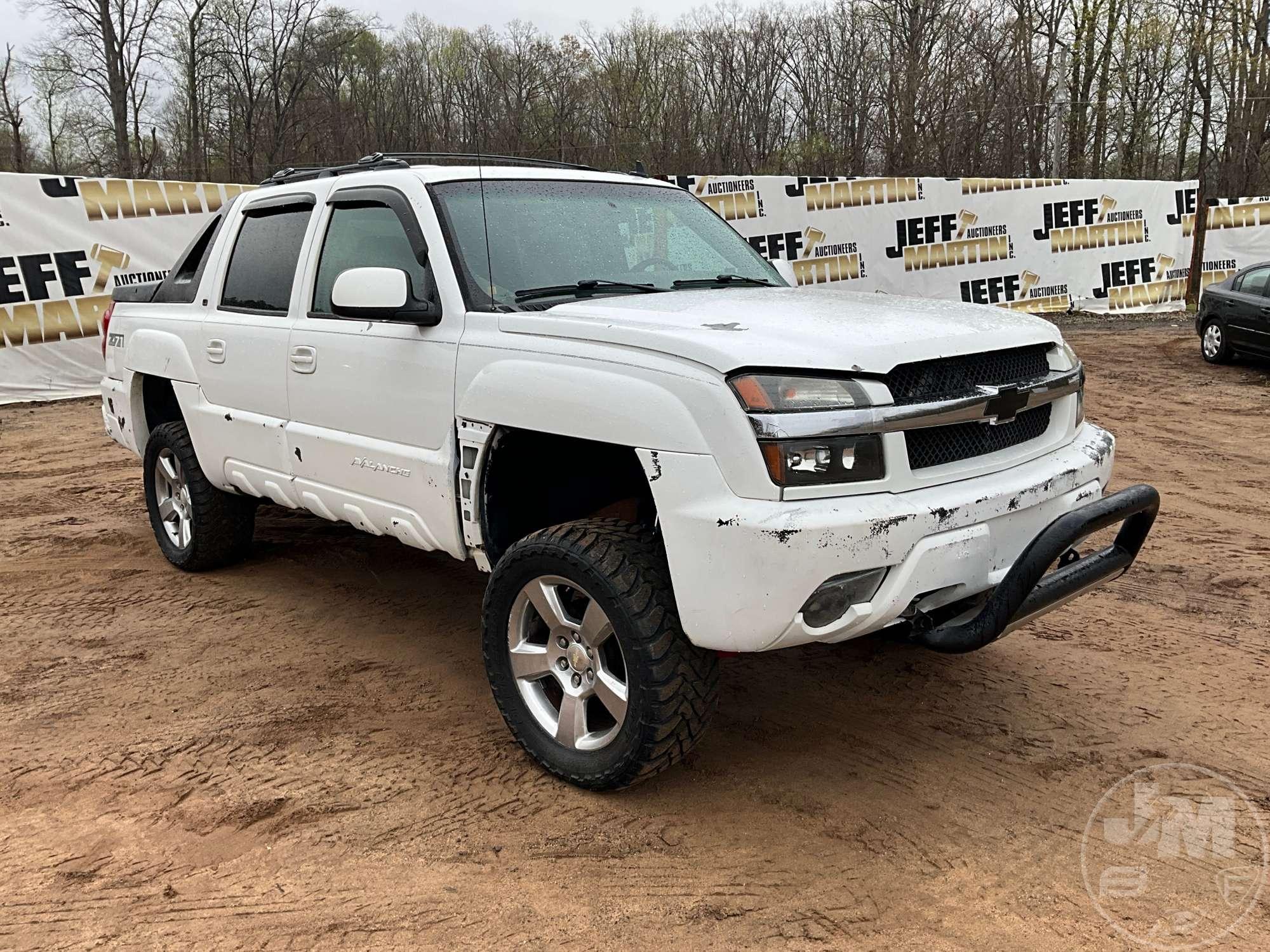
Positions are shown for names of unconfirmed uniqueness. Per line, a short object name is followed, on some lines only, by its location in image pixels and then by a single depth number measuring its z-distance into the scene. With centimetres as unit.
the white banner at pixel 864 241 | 1202
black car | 1230
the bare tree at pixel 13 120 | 2800
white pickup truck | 271
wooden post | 1953
